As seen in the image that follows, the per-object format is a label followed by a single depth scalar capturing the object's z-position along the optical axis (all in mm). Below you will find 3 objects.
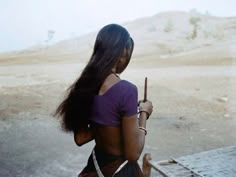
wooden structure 2082
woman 1305
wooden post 2225
